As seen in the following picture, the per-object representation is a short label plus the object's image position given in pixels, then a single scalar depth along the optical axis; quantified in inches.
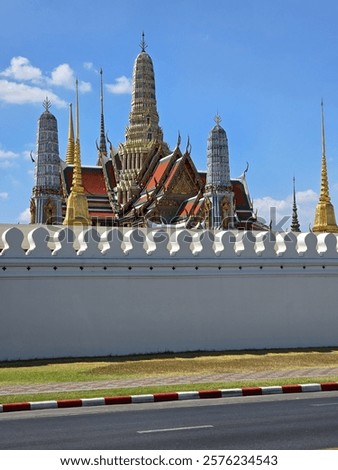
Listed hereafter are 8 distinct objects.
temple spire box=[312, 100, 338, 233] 1310.3
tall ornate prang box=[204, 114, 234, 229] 2292.1
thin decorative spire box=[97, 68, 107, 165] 3377.0
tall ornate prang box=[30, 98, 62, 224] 2140.7
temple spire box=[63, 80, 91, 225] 1358.3
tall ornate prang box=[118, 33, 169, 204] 2723.9
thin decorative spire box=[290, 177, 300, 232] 2538.4
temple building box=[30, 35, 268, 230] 2180.1
